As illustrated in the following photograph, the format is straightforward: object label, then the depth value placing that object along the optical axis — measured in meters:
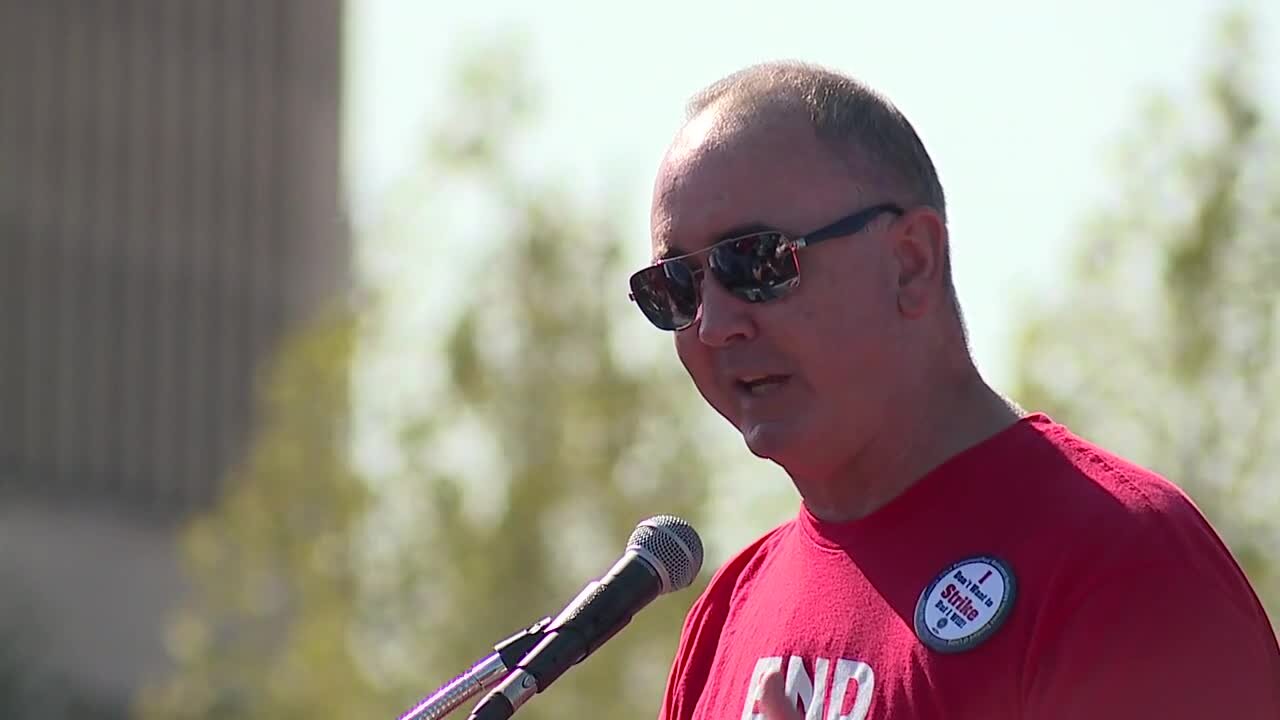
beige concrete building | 44.41
